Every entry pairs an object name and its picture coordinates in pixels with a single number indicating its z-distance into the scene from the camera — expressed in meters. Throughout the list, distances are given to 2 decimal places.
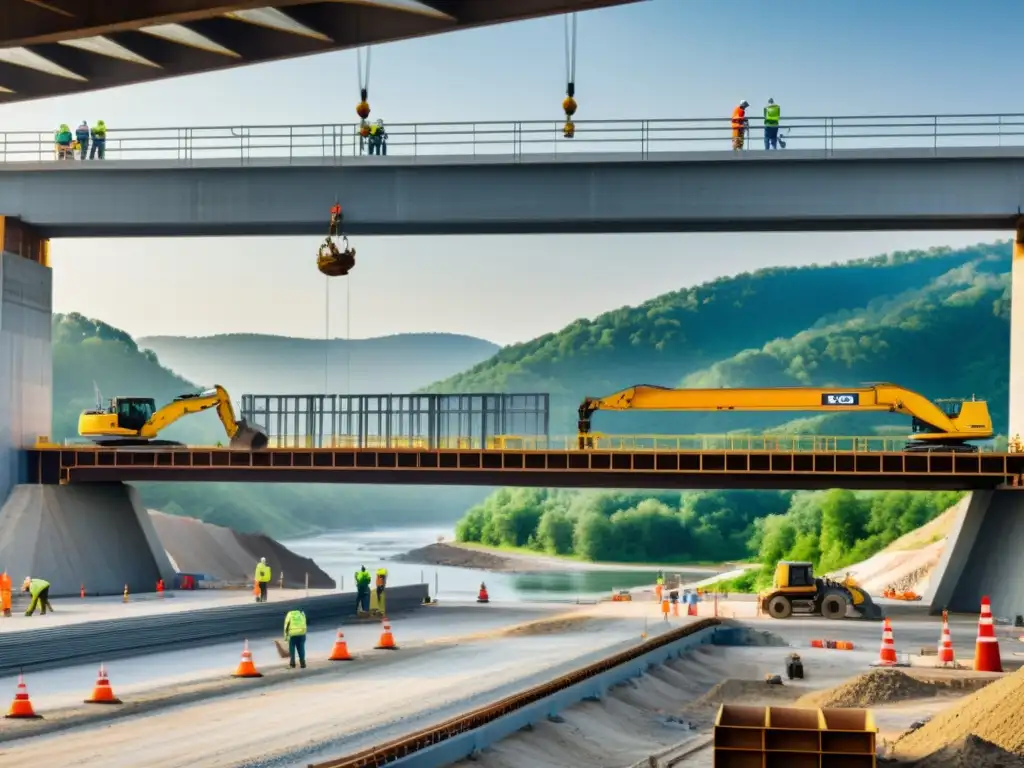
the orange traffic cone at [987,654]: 29.08
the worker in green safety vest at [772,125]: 48.78
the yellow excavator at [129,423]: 53.03
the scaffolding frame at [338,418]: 55.50
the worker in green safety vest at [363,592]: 44.00
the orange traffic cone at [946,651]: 30.19
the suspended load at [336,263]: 42.16
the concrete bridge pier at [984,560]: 45.53
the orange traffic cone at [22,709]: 23.48
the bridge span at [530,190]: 46.94
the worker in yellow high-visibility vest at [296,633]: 29.94
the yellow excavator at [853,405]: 46.25
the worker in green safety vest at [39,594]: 38.63
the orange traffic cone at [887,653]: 32.16
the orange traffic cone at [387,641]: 35.38
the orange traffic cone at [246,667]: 29.08
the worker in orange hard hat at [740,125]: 48.84
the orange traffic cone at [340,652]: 32.19
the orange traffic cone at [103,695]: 25.39
